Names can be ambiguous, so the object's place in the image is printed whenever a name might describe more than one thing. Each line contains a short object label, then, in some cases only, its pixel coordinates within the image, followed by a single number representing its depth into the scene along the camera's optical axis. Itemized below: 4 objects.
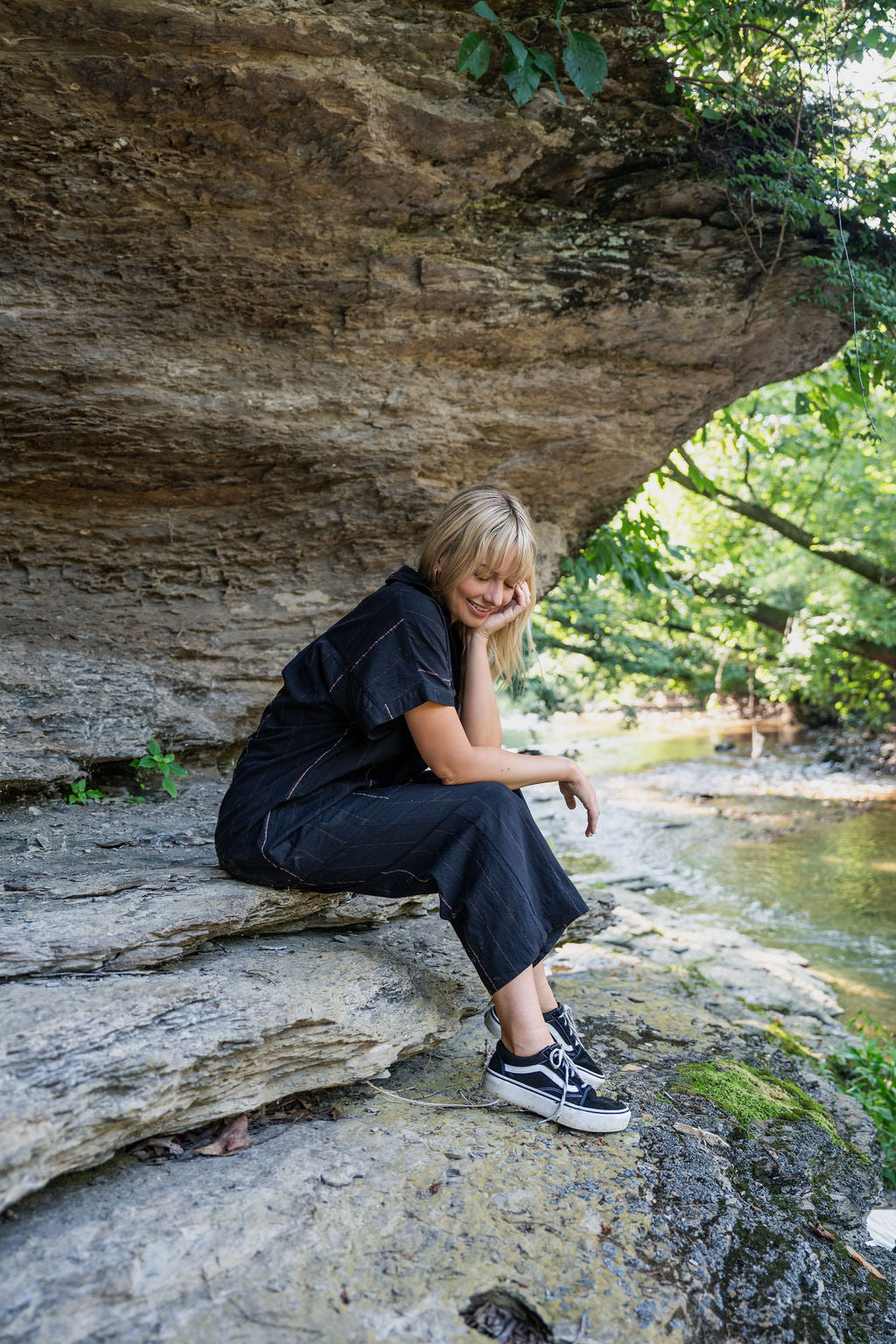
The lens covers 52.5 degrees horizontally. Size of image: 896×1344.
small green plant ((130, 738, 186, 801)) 4.33
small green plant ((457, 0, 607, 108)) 3.41
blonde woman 2.65
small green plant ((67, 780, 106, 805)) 4.07
